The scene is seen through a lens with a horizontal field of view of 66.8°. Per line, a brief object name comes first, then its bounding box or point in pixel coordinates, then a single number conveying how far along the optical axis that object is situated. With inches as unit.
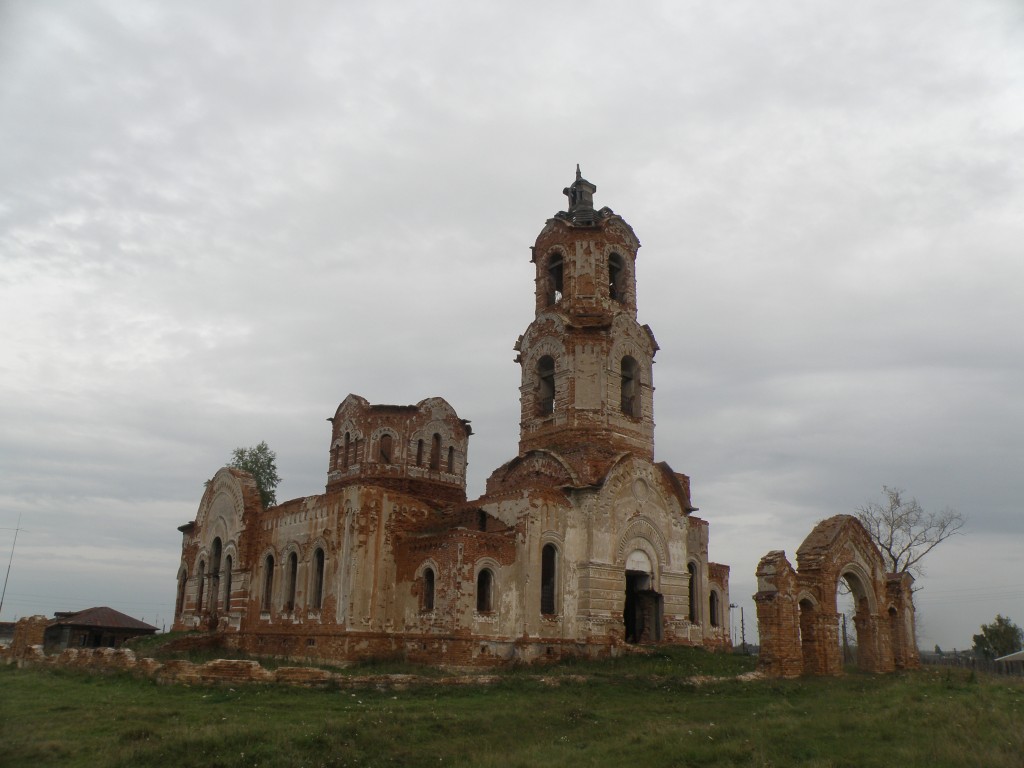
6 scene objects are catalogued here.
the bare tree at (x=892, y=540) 1413.6
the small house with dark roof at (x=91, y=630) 1291.8
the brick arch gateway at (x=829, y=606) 839.1
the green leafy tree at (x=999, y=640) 2178.9
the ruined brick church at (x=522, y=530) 890.1
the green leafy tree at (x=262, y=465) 1694.3
